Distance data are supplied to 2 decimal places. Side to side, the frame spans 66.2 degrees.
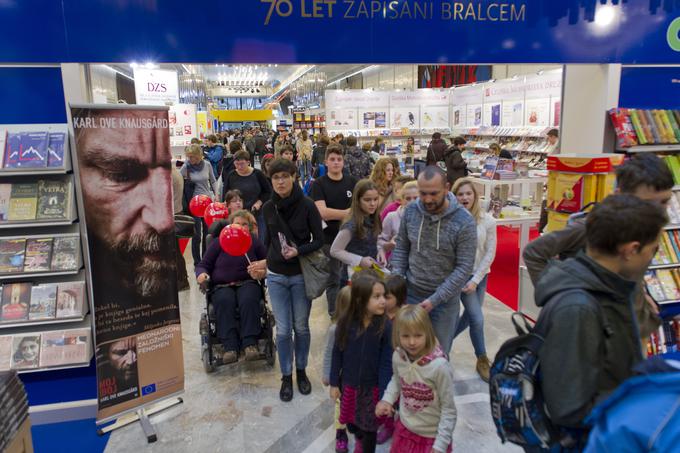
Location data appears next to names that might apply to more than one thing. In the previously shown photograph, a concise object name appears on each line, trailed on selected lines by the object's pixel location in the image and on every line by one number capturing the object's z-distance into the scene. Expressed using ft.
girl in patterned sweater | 7.63
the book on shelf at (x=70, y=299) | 11.43
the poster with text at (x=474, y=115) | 42.55
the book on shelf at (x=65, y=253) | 11.30
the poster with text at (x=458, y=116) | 45.44
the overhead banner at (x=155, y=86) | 29.53
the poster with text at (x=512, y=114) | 36.91
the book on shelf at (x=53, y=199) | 11.10
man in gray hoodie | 9.12
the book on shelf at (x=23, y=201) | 10.96
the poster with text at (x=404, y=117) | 46.88
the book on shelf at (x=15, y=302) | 11.20
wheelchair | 13.55
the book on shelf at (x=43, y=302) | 11.28
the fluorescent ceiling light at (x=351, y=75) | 68.51
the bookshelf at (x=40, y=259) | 10.93
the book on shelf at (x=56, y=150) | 10.85
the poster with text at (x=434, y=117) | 47.35
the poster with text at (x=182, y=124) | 38.51
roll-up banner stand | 10.37
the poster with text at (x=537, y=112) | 33.65
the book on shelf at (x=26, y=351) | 11.30
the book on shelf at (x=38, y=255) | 11.16
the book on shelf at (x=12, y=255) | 11.06
